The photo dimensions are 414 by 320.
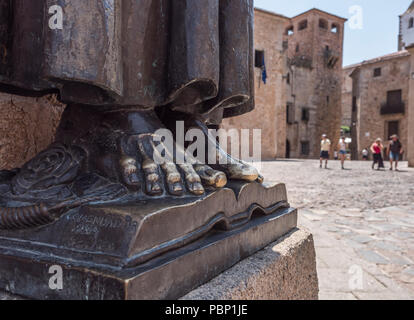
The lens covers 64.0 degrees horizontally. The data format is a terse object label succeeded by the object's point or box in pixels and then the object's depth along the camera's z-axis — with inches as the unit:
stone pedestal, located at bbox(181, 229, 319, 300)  31.2
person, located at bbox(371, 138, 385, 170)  438.0
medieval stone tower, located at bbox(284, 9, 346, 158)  967.6
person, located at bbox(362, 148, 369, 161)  923.4
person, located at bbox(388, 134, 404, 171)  458.9
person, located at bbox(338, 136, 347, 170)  449.4
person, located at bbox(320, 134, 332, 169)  439.2
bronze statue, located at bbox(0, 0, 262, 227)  29.4
